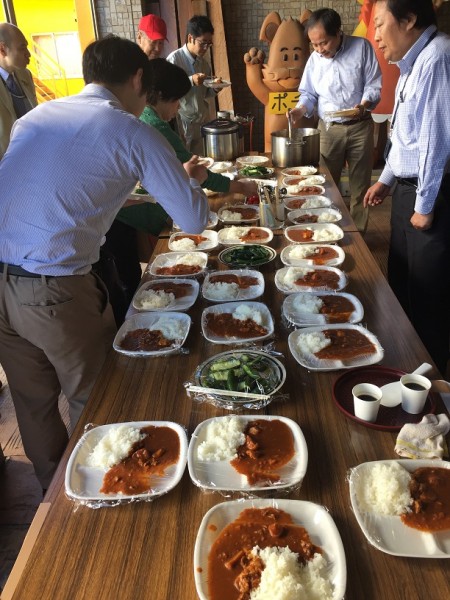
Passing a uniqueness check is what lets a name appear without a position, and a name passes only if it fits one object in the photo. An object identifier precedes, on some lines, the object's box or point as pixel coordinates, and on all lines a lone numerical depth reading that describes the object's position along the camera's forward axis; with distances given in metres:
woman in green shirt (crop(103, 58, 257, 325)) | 2.53
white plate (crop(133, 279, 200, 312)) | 1.97
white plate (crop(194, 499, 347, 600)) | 0.94
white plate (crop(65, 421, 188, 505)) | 1.14
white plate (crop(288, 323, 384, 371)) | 1.56
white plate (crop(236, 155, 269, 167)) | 4.06
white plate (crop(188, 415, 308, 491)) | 1.14
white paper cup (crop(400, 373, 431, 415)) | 1.33
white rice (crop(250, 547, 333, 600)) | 0.90
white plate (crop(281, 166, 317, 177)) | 3.68
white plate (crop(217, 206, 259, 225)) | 2.94
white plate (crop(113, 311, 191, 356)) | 1.68
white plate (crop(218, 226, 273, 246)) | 2.66
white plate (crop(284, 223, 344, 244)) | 2.57
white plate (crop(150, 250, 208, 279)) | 2.36
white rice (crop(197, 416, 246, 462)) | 1.23
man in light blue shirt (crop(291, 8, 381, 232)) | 4.07
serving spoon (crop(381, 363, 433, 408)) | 1.40
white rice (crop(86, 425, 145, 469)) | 1.23
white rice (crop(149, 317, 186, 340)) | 1.77
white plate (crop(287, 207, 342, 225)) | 2.90
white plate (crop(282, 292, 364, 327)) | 1.81
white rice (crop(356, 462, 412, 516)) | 1.07
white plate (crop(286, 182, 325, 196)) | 3.26
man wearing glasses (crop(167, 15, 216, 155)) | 4.64
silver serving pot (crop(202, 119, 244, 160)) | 3.99
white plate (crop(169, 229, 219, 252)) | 2.60
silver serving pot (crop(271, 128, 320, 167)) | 3.76
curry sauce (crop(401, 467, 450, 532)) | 1.04
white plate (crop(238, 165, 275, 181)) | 3.67
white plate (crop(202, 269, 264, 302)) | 2.03
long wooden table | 0.96
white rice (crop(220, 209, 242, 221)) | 2.95
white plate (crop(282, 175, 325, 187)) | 3.48
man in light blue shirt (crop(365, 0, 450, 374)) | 2.12
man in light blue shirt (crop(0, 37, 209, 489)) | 1.59
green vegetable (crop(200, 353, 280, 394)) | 1.48
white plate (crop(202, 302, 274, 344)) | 1.73
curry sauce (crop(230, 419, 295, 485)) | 1.18
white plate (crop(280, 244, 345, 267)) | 2.31
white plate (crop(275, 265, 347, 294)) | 2.06
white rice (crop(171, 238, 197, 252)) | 2.59
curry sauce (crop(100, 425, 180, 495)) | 1.17
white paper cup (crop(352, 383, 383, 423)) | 1.32
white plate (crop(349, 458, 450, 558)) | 0.98
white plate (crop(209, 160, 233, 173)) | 3.83
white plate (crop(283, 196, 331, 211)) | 3.04
